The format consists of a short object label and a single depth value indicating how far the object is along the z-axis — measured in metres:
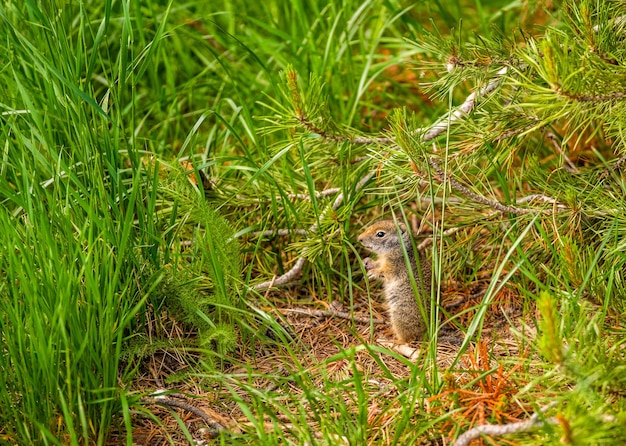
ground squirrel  6.98
